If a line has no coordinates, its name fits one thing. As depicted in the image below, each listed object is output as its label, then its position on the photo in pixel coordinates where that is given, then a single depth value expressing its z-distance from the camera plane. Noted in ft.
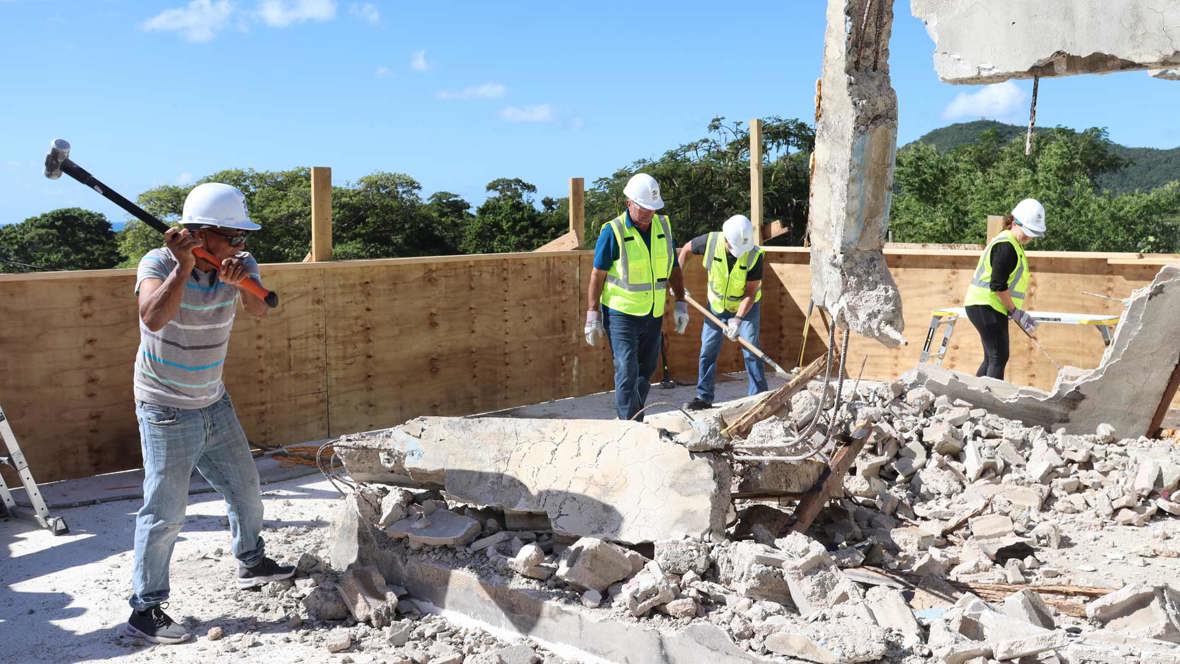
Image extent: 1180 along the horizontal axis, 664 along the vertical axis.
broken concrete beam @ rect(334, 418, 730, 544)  14.33
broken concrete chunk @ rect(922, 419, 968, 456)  20.79
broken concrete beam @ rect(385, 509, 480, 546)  15.07
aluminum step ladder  18.66
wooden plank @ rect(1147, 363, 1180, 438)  22.68
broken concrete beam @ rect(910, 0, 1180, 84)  17.93
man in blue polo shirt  22.13
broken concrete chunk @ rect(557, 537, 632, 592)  13.41
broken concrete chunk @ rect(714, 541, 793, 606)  12.85
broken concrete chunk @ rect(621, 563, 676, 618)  12.78
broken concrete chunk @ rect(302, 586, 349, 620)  14.57
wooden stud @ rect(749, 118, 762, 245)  35.78
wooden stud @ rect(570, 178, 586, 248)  33.09
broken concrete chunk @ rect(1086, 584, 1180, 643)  12.32
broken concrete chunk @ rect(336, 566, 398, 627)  14.30
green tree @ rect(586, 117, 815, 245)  78.69
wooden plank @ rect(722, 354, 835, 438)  18.37
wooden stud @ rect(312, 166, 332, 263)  26.12
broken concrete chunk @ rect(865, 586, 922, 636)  12.19
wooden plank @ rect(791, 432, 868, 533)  15.97
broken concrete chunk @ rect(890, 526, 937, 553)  16.99
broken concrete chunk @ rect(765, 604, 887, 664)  11.44
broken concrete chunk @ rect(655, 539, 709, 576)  13.42
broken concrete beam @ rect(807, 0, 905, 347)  14.05
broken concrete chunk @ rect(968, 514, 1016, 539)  17.13
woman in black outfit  25.41
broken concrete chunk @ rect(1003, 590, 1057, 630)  12.63
